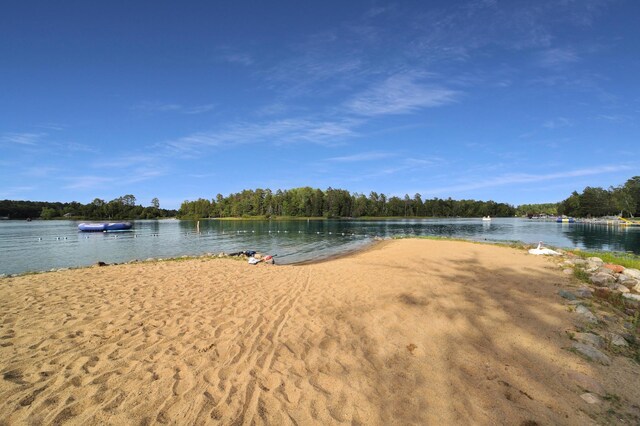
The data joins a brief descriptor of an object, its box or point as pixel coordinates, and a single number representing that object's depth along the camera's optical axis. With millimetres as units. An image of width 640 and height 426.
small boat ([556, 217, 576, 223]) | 131925
